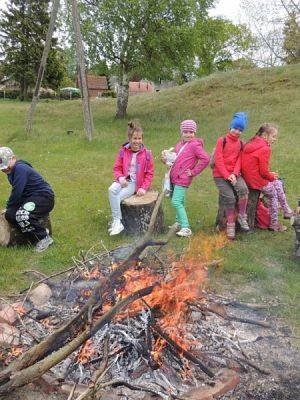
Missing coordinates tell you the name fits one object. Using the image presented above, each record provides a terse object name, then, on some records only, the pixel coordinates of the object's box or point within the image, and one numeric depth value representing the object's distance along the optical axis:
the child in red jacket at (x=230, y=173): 6.62
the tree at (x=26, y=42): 37.41
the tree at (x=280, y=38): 29.42
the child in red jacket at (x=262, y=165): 6.59
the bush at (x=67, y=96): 44.22
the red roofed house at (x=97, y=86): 61.06
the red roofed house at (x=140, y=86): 62.75
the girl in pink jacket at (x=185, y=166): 6.70
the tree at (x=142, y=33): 16.09
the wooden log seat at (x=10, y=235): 6.27
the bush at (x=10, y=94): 42.41
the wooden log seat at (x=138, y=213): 6.58
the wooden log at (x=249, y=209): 6.83
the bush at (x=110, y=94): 46.92
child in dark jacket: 6.11
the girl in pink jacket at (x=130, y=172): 6.73
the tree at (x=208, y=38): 17.16
